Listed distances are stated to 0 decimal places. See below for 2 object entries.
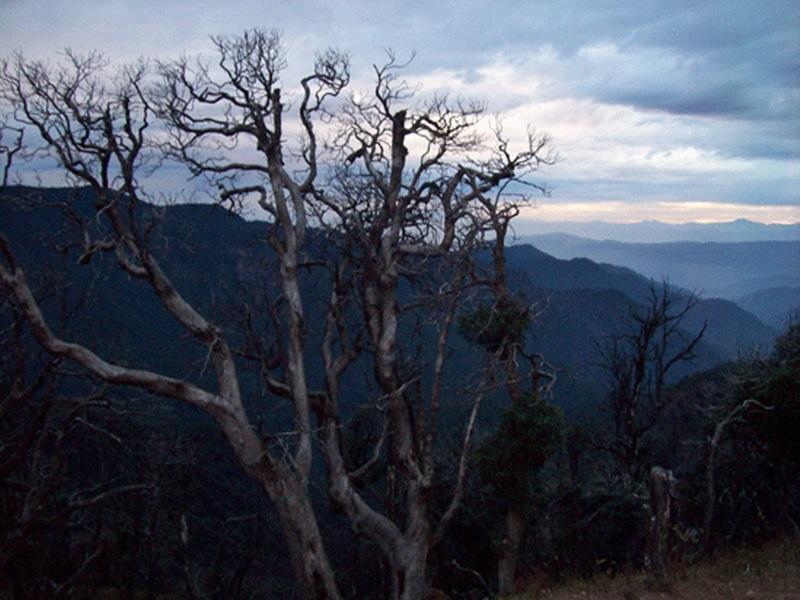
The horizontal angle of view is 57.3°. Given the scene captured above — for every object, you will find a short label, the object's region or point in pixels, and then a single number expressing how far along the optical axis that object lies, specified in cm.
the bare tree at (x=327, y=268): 1155
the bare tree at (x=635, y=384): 2147
